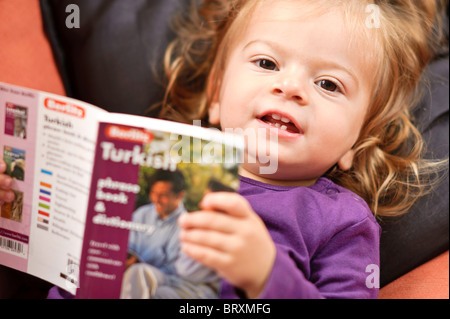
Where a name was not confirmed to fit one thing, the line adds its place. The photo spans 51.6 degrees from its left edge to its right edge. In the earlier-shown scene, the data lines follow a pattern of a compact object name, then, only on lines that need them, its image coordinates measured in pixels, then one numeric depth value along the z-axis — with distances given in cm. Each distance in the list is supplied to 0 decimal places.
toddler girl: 88
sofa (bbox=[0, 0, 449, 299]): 111
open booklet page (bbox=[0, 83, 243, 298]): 73
